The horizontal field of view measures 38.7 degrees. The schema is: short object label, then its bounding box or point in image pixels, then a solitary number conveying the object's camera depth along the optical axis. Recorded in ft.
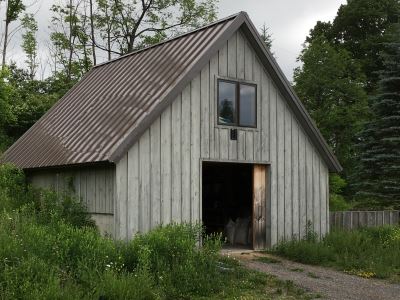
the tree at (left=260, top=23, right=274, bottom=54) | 123.24
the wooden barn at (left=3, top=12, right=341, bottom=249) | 45.09
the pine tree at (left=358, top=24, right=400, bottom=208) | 93.76
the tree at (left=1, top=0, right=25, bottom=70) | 116.16
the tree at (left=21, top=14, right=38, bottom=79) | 146.54
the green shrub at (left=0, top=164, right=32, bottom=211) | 51.89
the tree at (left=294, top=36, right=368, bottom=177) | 125.18
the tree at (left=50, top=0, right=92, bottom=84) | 137.80
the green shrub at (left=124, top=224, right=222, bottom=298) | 36.14
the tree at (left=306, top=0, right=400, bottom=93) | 148.46
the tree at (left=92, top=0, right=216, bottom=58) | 133.08
